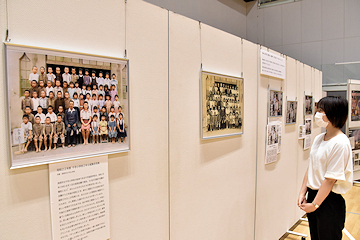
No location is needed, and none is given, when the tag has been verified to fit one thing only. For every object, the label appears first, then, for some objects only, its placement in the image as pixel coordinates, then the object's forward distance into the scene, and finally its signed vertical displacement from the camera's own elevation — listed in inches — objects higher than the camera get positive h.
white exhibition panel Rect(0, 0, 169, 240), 49.1 -2.0
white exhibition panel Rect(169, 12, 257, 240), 81.9 -17.0
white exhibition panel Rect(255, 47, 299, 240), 130.1 -40.4
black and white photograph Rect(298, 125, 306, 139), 171.7 -15.9
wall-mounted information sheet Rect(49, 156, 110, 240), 53.9 -21.1
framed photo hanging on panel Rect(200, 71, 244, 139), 91.9 +2.3
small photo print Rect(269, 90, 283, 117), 136.4 +4.3
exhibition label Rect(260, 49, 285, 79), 128.2 +26.6
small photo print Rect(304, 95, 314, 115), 181.0 +4.1
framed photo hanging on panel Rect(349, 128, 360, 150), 221.1 -26.1
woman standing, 86.1 -23.9
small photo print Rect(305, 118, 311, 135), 181.3 -12.4
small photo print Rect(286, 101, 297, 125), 153.6 -1.1
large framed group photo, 48.4 +1.6
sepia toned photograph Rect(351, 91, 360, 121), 214.7 +4.0
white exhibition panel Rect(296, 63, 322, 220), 175.3 +13.5
